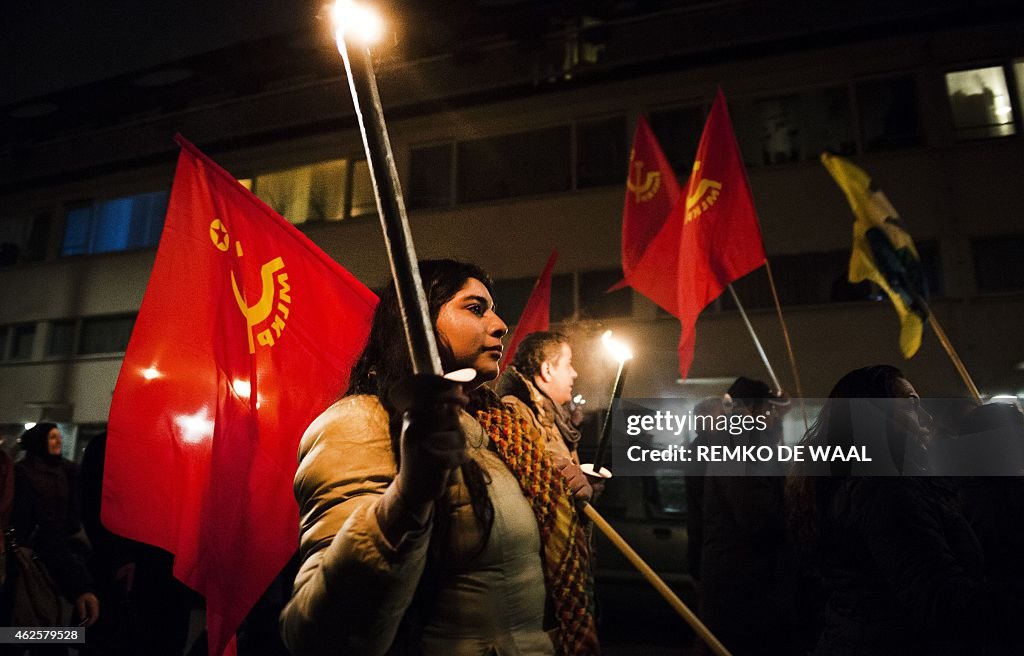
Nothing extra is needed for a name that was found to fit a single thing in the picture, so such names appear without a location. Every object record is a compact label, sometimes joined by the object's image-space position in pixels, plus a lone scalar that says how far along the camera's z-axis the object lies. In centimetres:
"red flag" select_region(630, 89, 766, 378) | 527
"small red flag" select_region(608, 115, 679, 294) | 586
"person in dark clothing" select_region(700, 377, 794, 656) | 380
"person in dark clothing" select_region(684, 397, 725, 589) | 464
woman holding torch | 115
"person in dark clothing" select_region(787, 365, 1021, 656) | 204
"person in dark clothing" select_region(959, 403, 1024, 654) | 256
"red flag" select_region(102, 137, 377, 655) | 222
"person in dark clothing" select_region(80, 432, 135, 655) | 372
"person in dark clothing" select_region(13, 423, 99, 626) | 428
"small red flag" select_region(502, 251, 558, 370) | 525
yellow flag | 547
